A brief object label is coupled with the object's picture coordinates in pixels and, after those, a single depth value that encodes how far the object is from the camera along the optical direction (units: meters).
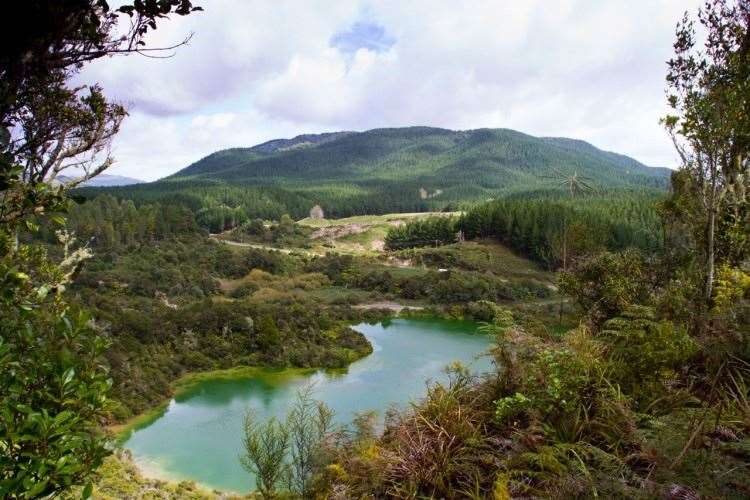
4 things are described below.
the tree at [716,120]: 9.04
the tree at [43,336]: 2.57
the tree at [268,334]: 39.06
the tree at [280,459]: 12.47
